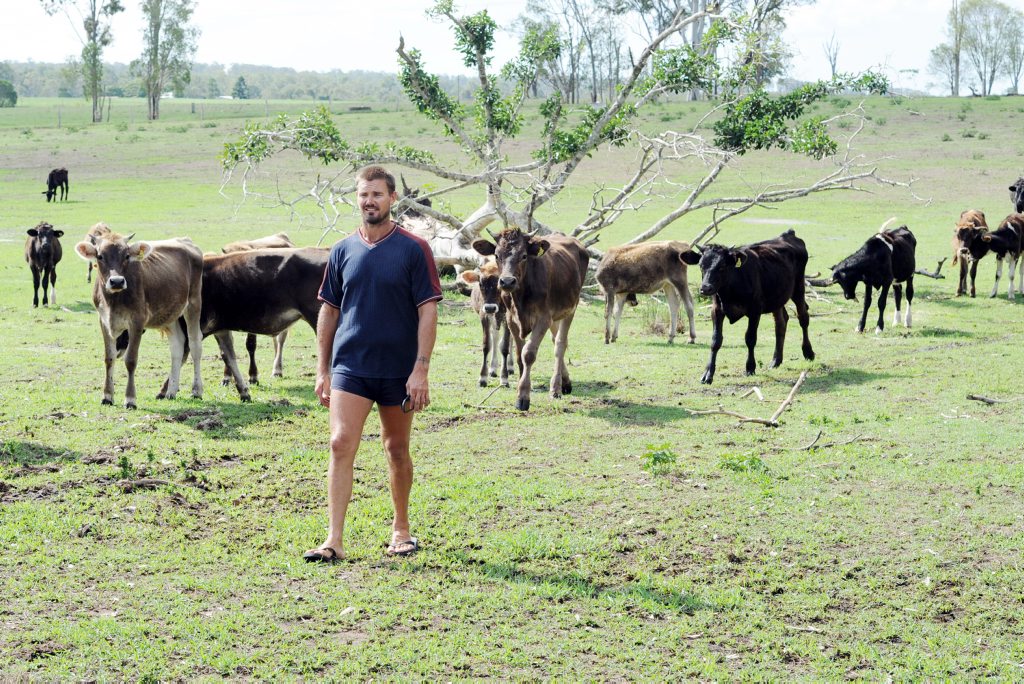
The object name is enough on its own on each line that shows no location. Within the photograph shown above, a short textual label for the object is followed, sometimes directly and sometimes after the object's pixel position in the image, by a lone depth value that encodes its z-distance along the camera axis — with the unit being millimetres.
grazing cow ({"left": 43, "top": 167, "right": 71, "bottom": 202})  40906
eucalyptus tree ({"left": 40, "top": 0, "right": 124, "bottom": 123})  83750
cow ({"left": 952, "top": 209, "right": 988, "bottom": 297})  22125
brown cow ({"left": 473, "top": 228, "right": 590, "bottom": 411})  12062
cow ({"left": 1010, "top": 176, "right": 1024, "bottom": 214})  27422
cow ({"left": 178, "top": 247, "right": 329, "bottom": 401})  12516
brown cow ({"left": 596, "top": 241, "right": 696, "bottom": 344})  17531
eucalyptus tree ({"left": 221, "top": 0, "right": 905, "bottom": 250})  19469
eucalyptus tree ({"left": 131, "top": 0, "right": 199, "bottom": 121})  91500
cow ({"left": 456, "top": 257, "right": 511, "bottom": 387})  13469
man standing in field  6691
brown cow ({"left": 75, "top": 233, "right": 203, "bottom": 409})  11430
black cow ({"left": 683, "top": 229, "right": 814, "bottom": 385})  14000
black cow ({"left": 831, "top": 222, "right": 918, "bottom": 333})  17781
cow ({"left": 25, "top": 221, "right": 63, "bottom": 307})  19641
